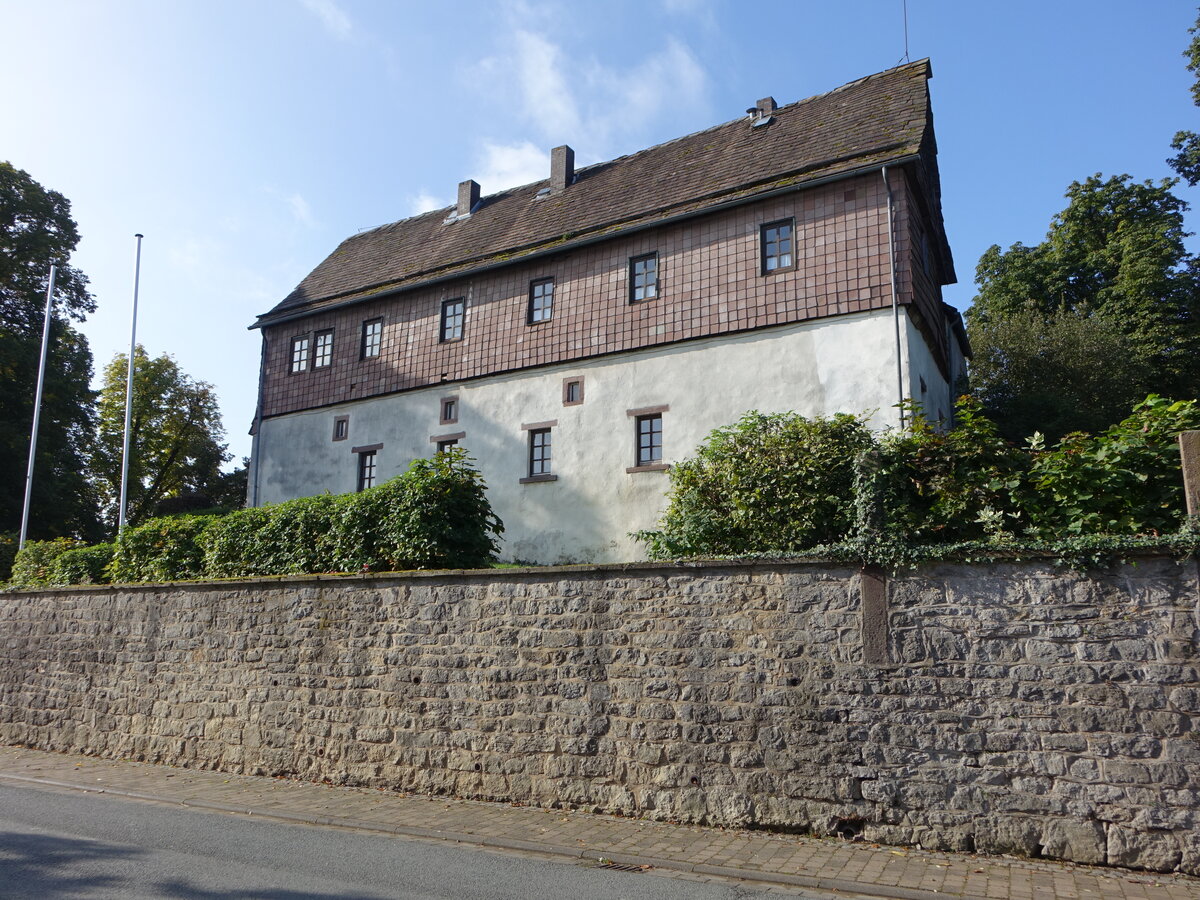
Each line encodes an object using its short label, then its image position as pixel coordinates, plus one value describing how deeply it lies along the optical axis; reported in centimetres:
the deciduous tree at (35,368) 3091
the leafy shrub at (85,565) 1747
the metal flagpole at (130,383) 2324
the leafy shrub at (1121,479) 815
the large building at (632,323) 1703
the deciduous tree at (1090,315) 2420
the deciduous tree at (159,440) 4094
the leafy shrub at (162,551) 1553
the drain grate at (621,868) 756
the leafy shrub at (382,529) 1236
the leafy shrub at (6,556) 2380
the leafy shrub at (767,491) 1044
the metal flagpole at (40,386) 2541
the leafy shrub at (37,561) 1878
